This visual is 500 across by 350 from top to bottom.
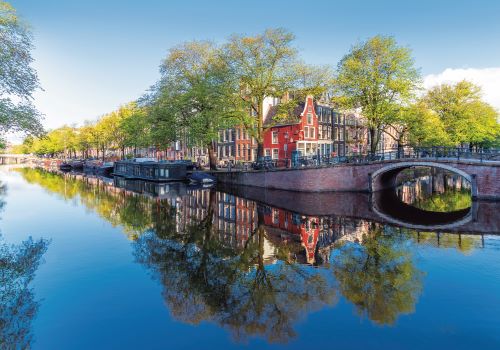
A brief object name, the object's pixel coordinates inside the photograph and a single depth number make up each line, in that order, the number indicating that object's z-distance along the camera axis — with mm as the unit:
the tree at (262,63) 41469
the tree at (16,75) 21812
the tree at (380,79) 40938
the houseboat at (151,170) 51531
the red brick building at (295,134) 51719
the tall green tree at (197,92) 43156
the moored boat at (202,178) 46281
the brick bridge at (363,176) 29328
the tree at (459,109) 54219
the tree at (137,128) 50397
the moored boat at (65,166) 97438
